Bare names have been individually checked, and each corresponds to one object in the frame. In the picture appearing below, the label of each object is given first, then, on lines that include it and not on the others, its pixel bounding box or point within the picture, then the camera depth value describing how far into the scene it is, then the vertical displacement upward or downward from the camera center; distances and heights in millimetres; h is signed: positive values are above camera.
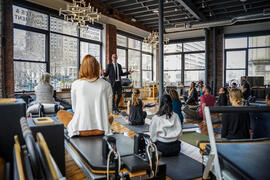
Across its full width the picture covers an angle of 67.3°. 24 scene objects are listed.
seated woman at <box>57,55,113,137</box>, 2346 -202
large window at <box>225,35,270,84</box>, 10219 +1460
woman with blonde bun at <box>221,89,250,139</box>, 2639 -540
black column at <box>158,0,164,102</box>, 6402 +1102
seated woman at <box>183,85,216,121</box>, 5039 -442
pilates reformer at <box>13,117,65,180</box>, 678 -277
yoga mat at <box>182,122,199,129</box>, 4592 -955
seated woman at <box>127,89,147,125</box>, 4555 -637
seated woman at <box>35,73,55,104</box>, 3877 -122
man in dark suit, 6305 +272
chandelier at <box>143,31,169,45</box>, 9378 +2218
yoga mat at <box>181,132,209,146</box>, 3596 -997
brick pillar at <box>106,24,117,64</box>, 9062 +1966
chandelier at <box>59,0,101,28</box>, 4959 +1883
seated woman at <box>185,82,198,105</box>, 6637 -404
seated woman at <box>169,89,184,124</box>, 4119 -331
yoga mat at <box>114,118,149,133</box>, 4270 -950
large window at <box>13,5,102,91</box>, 6116 +1265
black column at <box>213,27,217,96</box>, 10836 +1437
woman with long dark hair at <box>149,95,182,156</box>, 2678 -582
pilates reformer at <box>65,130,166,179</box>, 1513 -624
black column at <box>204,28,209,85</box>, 11064 +1793
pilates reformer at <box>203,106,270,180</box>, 949 -392
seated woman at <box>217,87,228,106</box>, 5449 -360
